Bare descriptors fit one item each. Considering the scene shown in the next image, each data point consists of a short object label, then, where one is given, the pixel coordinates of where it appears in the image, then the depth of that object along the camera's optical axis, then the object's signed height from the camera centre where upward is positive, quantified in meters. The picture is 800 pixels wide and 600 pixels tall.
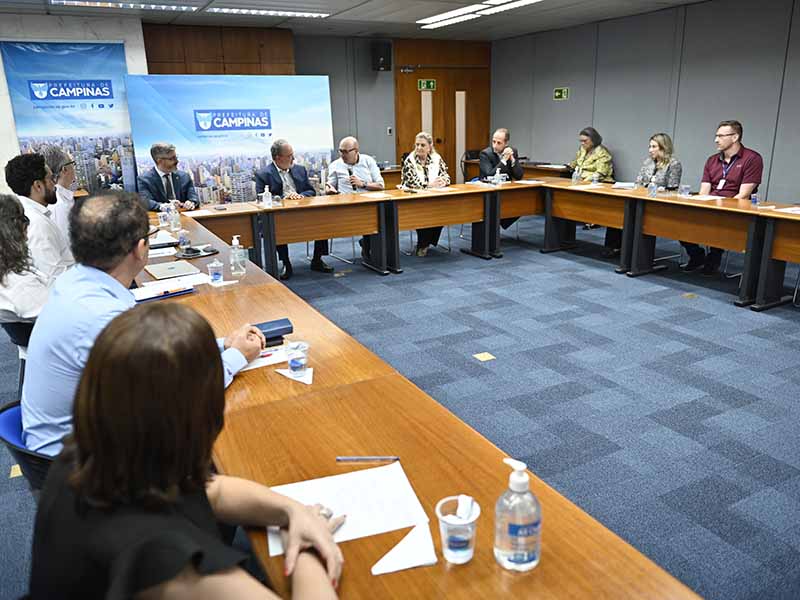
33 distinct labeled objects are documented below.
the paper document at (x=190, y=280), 3.06 -0.70
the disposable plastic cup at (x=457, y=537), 1.11 -0.72
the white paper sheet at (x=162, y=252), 3.76 -0.68
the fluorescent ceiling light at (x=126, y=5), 6.13 +1.34
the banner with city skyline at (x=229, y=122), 7.39 +0.18
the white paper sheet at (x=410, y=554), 1.13 -0.77
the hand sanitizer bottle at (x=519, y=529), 1.09 -0.70
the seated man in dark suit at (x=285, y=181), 5.97 -0.44
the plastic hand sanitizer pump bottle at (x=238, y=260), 3.28 -0.66
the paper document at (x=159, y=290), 2.80 -0.69
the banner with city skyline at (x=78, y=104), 6.95 +0.42
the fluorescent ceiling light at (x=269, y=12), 6.78 +1.36
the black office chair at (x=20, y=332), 2.63 -0.79
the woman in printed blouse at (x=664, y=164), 6.12 -0.38
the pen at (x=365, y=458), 1.48 -0.76
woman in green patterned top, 7.86 -0.38
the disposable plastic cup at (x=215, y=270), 3.14 -0.66
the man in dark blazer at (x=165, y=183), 5.39 -0.40
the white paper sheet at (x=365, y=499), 1.24 -0.77
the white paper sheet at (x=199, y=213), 5.22 -0.63
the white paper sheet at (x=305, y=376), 1.95 -0.75
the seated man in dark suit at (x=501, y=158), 6.97 -0.32
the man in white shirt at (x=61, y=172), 4.01 -0.20
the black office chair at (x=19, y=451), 1.53 -0.75
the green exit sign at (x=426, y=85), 9.98 +0.73
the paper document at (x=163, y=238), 4.08 -0.66
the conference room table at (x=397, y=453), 1.08 -0.77
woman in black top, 0.79 -0.45
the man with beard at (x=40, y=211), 3.03 -0.34
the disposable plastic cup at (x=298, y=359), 1.98 -0.71
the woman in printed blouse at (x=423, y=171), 6.56 -0.41
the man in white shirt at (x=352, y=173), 6.41 -0.41
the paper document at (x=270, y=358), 2.07 -0.74
